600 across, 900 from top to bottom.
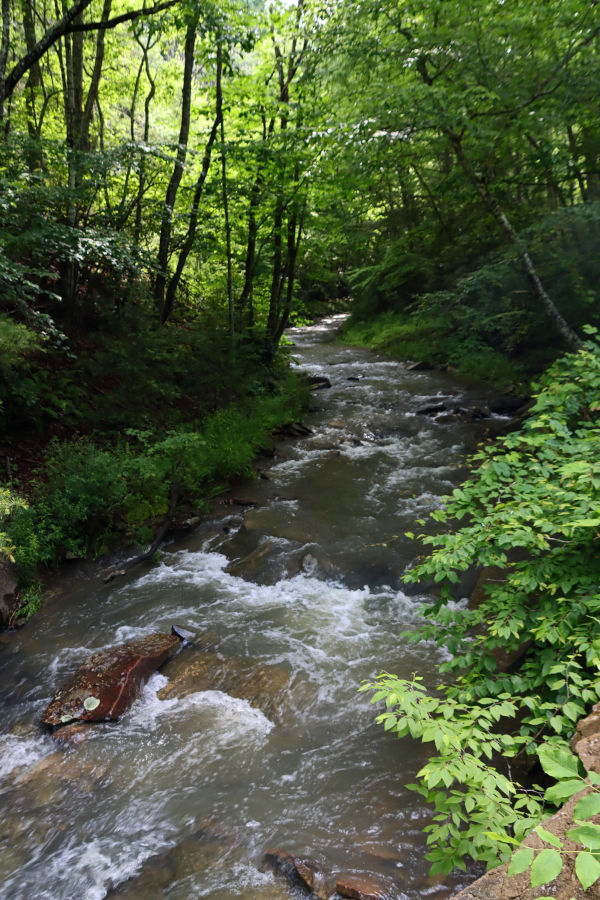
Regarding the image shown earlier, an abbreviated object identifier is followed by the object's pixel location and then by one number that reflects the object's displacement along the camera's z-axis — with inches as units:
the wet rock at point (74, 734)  168.2
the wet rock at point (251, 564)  270.4
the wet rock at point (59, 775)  151.6
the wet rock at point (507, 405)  498.7
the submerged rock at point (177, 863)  121.4
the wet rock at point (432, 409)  525.7
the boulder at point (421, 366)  728.3
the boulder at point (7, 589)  226.4
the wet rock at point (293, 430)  477.4
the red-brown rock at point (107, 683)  176.2
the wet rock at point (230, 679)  186.4
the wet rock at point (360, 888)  114.3
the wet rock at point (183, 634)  218.2
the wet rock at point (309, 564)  268.7
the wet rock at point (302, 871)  117.6
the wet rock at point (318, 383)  640.7
